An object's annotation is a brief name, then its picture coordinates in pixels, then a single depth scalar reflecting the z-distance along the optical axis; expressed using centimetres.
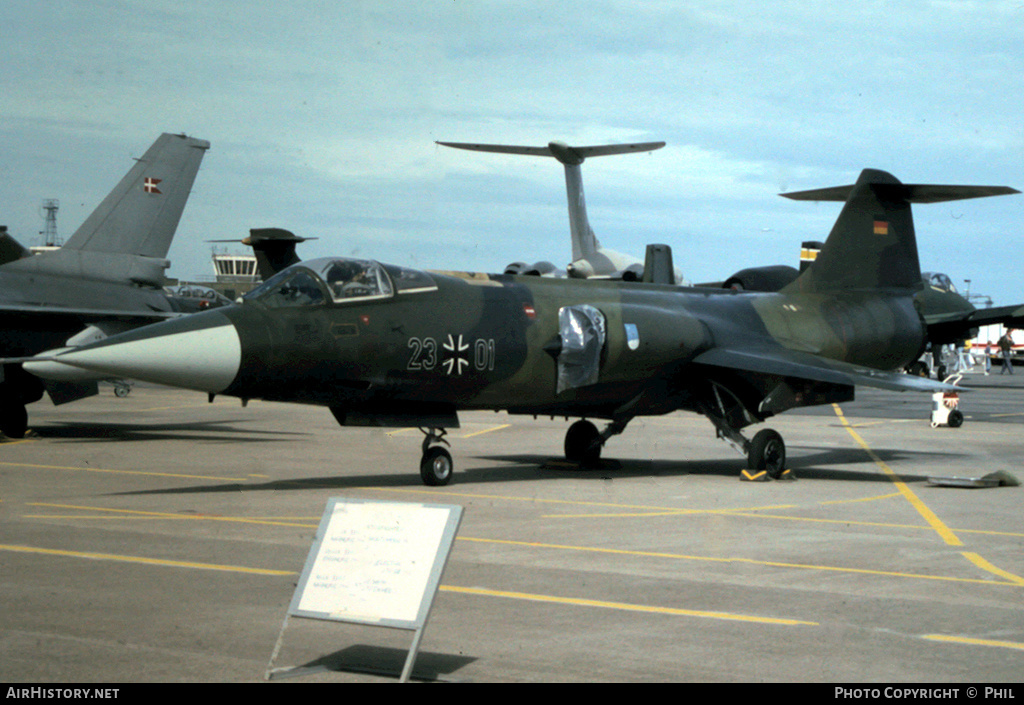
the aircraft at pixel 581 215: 4656
